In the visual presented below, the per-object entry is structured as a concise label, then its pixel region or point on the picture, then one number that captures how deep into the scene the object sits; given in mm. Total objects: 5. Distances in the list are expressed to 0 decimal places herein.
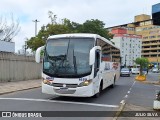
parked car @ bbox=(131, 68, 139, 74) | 36003
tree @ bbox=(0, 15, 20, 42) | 25408
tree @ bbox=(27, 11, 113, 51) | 22772
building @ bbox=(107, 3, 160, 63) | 70401
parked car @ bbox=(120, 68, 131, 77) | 26667
